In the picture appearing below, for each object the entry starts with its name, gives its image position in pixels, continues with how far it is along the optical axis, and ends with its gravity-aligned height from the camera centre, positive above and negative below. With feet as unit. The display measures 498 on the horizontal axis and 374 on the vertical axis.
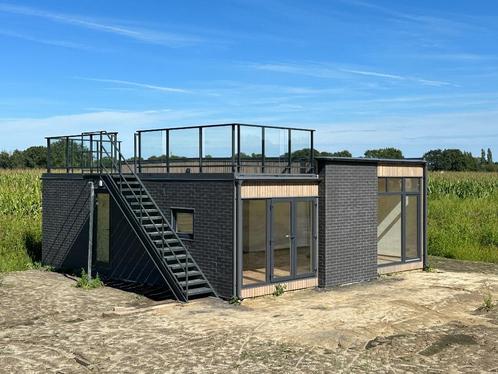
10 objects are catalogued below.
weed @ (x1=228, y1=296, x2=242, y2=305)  39.70 -8.76
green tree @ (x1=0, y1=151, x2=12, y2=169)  256.03 +6.92
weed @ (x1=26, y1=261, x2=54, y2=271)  56.28 -9.05
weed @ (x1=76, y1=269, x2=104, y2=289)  46.14 -8.70
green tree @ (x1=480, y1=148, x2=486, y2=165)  395.18 +11.41
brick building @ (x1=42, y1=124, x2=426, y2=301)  41.32 -3.30
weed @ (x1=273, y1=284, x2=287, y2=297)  42.32 -8.57
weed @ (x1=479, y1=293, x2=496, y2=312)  38.58 -8.99
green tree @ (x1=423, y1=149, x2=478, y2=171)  350.64 +8.16
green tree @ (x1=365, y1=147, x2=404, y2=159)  268.00 +10.93
